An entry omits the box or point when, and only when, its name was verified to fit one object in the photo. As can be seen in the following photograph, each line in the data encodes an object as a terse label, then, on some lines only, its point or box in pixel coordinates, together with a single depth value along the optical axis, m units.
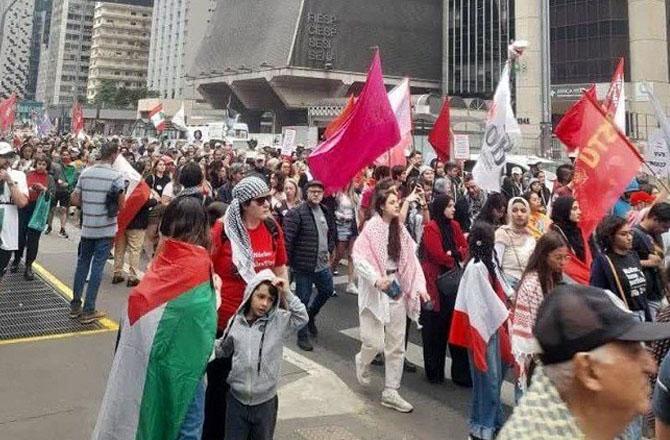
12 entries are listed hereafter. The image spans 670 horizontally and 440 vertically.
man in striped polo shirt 6.08
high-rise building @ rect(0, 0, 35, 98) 143.88
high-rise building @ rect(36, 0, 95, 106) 132.00
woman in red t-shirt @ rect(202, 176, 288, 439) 3.73
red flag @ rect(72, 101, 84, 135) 24.81
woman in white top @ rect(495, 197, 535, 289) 4.88
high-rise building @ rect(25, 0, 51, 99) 158.50
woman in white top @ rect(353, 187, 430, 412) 4.66
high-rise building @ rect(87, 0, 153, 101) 124.38
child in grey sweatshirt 3.13
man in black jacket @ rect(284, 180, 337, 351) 6.11
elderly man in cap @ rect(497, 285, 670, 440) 1.31
